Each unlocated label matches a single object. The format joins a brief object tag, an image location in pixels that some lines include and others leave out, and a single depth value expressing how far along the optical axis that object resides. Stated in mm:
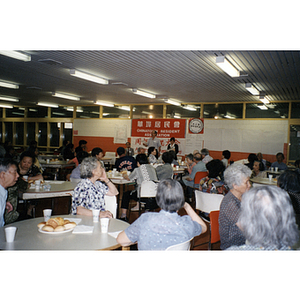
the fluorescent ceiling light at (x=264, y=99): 8512
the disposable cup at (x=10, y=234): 2008
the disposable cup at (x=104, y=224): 2250
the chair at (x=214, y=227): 2639
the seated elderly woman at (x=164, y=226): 1878
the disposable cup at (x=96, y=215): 2561
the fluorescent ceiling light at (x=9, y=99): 11292
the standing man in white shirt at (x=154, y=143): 10414
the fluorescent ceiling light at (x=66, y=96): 10066
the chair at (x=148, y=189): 4367
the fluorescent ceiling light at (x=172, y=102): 10184
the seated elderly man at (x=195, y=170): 5531
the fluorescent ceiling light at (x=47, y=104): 12772
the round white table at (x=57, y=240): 1974
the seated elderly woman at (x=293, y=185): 2988
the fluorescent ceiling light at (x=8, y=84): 8180
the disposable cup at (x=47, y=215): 2496
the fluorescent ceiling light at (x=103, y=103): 11562
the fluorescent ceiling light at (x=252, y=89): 6982
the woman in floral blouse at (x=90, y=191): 2912
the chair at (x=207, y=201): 3464
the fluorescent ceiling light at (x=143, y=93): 8435
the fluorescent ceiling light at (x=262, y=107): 9772
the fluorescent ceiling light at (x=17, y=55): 4893
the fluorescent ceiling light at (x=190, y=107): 11011
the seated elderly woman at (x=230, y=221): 2279
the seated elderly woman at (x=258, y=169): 6160
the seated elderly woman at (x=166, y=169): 5621
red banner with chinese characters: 11164
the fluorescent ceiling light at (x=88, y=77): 6269
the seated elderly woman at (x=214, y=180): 3793
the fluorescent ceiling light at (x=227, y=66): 4902
